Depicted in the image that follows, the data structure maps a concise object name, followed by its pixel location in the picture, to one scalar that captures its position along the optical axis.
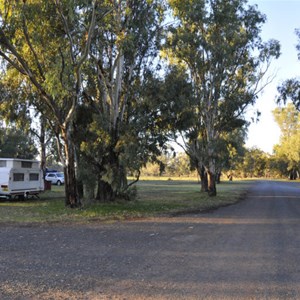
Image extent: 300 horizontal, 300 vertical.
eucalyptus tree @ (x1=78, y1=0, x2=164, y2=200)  17.72
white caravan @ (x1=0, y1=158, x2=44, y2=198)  22.84
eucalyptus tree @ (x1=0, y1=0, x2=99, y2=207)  14.73
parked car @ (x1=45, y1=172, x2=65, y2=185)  48.84
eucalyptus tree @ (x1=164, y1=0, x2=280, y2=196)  26.16
